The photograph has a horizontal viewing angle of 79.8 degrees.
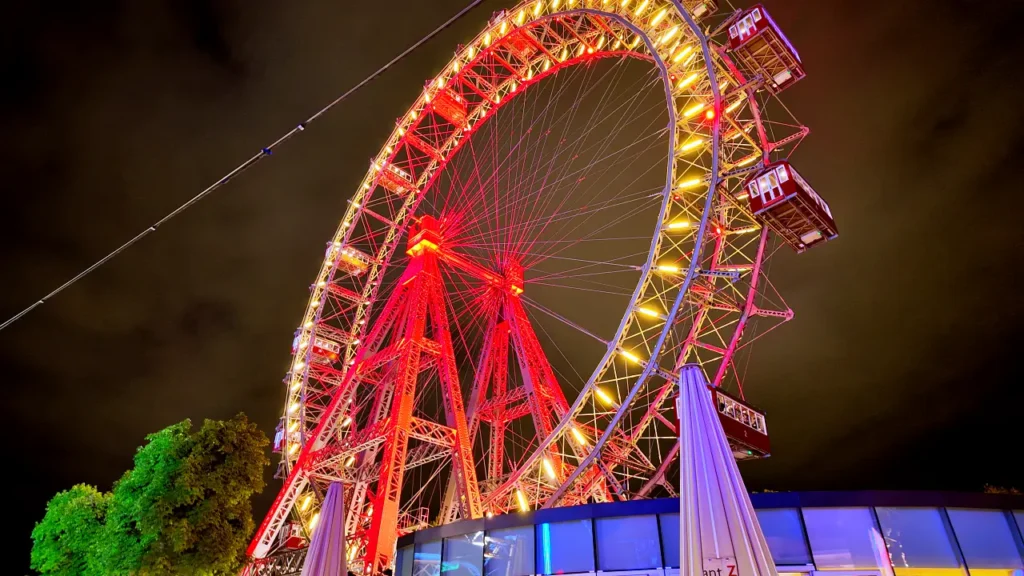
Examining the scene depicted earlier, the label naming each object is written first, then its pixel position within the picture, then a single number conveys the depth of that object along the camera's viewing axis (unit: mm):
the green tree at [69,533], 20078
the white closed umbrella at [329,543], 13797
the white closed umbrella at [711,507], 9453
